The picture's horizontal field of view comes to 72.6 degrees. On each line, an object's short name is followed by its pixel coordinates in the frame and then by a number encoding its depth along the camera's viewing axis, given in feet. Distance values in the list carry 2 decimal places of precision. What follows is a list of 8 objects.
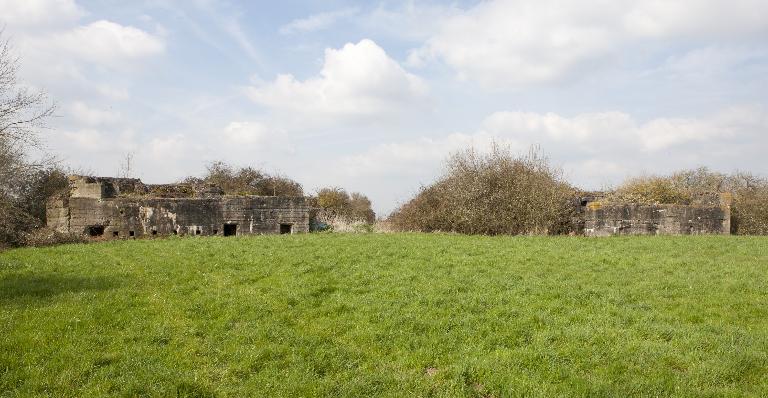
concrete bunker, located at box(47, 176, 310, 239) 68.54
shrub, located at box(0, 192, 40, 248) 57.47
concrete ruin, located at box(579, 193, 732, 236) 66.03
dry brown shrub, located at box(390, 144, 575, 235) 72.28
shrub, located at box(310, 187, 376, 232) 85.58
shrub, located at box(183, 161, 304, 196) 105.09
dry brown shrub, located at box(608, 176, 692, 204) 74.54
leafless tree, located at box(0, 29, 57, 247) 56.95
